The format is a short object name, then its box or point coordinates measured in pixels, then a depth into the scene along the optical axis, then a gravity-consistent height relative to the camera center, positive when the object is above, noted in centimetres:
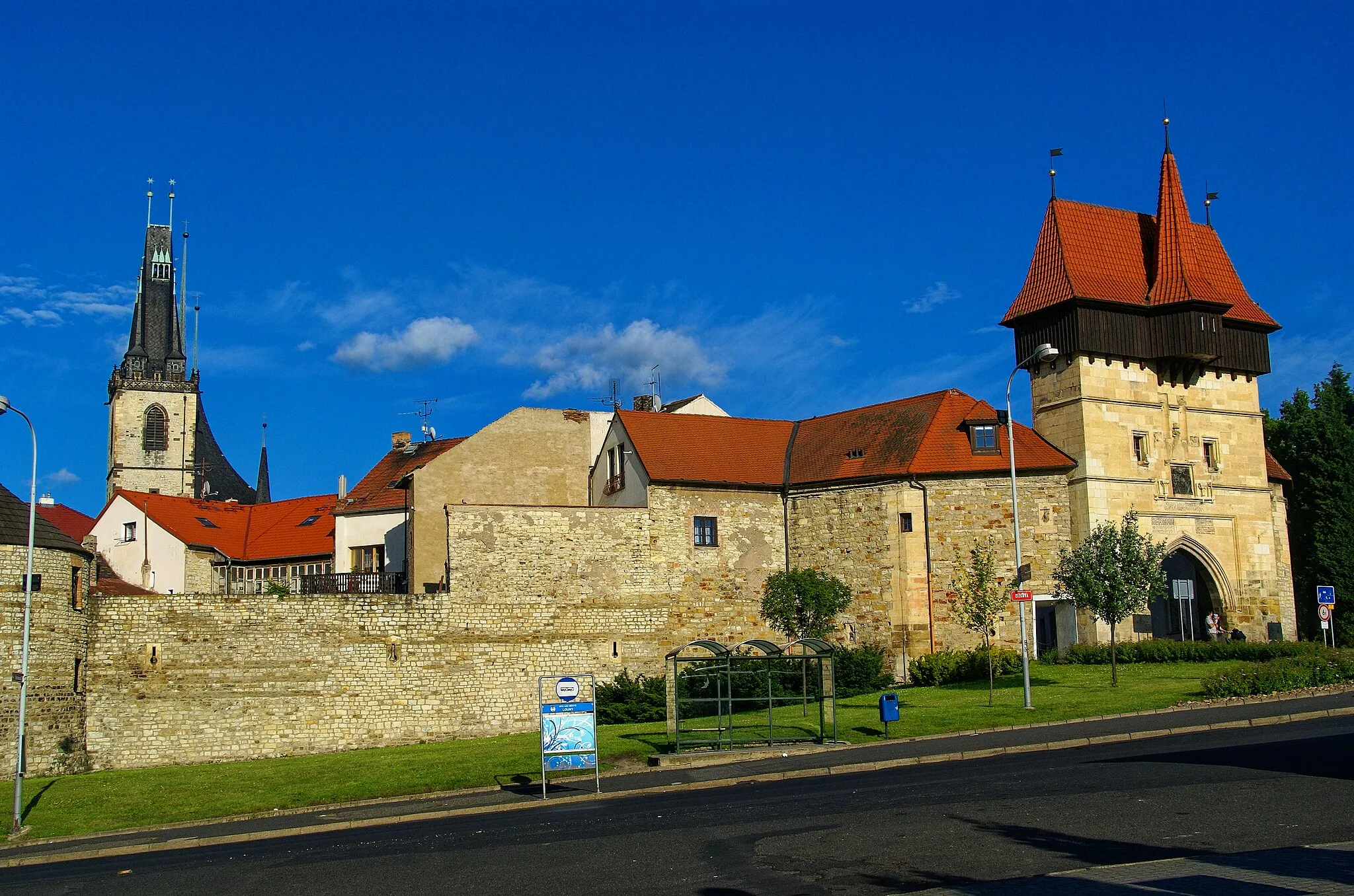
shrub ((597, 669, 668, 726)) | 3750 -271
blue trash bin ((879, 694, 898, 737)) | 2697 -219
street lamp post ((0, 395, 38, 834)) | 2394 -91
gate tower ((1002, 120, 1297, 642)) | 4356 +713
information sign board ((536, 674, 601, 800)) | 2241 -215
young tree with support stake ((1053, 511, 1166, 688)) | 3431 +81
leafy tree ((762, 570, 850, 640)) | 4238 +25
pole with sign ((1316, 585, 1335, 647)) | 3394 -3
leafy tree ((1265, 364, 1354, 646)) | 4984 +422
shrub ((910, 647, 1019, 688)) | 3897 -188
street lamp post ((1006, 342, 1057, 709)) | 2955 +412
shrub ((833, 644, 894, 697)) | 3875 -200
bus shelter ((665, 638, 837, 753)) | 2712 -241
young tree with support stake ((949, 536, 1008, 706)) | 3697 +45
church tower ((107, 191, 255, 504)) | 10081 +1722
